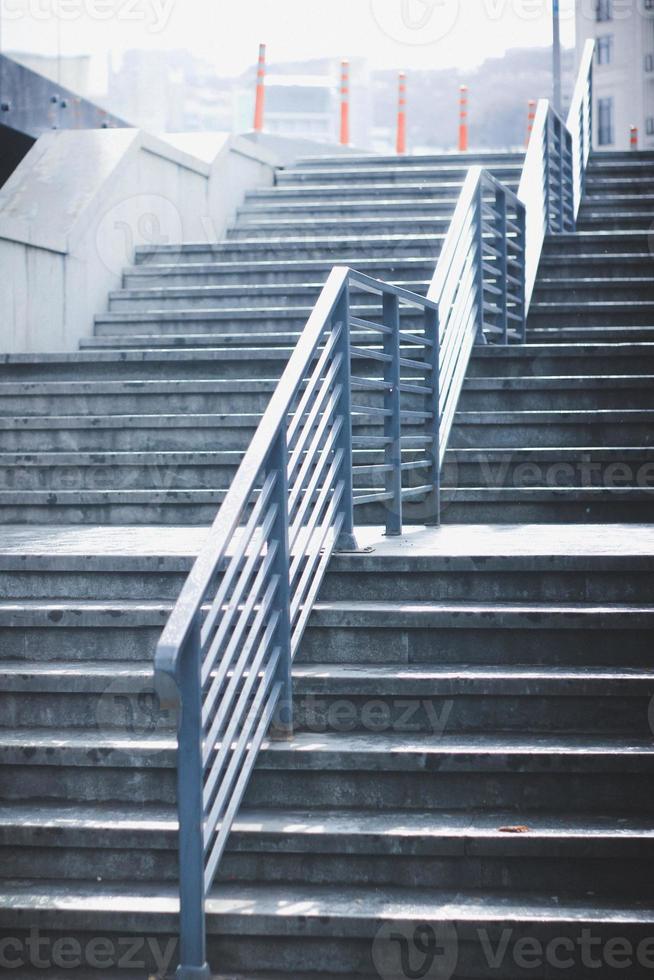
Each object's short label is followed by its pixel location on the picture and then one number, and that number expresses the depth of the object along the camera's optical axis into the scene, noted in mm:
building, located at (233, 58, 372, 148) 95812
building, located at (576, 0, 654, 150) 55500
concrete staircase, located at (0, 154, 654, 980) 3389
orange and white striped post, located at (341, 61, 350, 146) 15052
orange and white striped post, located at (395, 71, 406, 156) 15398
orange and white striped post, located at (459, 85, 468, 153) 15516
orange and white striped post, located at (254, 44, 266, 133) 14344
